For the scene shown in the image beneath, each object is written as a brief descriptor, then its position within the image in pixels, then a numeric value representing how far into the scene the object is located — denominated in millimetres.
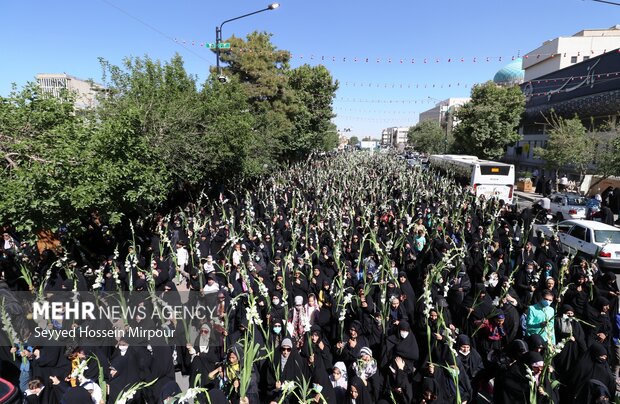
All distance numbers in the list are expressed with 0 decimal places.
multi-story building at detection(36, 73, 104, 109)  47138
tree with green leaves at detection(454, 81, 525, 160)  34250
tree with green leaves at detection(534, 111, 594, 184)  24125
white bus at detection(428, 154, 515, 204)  20094
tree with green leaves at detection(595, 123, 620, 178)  19797
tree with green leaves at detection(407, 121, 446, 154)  64075
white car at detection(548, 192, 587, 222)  17188
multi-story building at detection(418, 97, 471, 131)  103600
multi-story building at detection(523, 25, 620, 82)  46531
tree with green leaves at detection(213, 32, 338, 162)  24531
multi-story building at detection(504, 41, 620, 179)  28172
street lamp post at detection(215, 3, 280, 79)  13258
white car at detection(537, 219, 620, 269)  10680
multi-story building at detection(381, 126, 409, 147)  166750
